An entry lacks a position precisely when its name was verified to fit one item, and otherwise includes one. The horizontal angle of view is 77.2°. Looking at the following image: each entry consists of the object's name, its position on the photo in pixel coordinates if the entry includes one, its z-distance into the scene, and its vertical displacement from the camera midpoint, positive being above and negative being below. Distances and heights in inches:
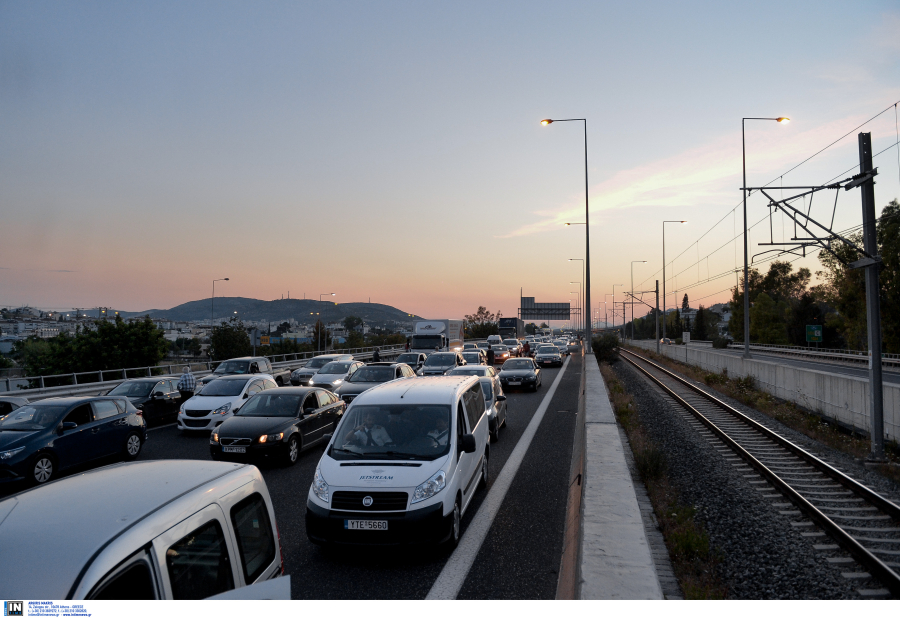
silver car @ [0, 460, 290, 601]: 92.4 -38.1
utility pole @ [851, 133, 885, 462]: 458.6 +12.6
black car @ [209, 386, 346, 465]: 418.6 -77.2
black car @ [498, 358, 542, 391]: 956.0 -82.0
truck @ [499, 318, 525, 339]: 2896.2 -3.4
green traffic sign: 2696.9 -30.6
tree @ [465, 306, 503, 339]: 4722.0 -21.9
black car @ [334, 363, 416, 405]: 712.4 -65.3
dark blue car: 376.5 -78.5
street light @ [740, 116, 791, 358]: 1200.8 +51.4
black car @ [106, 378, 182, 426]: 641.0 -79.5
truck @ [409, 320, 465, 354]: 1465.3 -22.6
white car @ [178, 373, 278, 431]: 572.1 -76.4
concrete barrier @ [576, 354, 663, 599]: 186.2 -86.7
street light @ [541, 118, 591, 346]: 1384.1 +200.0
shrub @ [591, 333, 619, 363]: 1883.6 -71.3
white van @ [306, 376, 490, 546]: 239.5 -65.3
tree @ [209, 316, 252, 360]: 2704.2 -66.1
